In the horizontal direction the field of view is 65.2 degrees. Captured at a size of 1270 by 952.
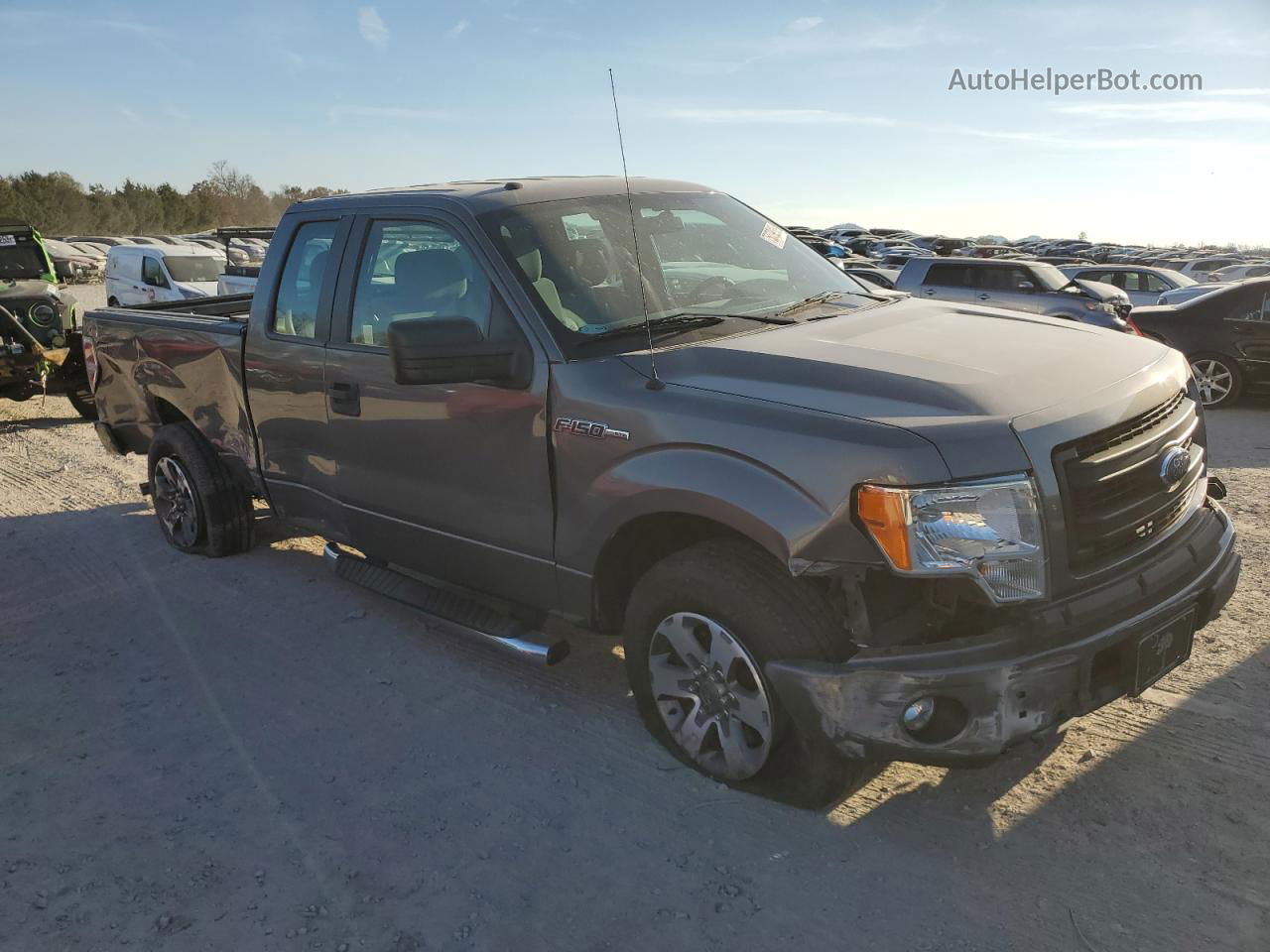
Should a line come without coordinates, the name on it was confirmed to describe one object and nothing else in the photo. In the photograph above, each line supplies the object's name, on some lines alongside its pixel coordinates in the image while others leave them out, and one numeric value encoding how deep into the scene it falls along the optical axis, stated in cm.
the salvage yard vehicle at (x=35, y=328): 1031
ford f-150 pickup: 276
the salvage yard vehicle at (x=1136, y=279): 1905
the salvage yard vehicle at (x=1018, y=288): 1384
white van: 1610
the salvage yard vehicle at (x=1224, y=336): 1036
